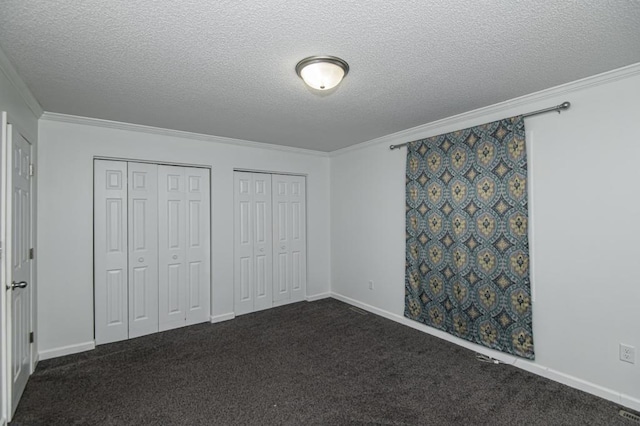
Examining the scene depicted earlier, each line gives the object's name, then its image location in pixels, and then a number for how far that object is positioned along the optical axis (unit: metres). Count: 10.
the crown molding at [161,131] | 3.08
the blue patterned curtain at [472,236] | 2.76
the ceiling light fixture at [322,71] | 1.98
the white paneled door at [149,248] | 3.39
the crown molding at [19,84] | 1.96
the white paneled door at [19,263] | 2.06
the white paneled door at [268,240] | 4.33
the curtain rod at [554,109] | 2.49
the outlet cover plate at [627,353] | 2.20
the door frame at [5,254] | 1.87
